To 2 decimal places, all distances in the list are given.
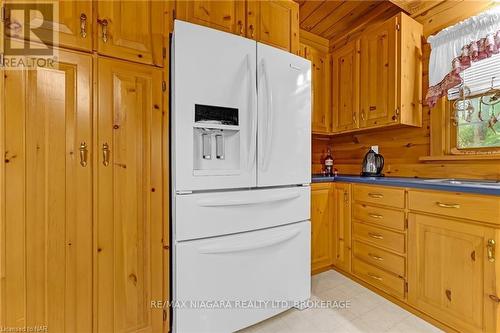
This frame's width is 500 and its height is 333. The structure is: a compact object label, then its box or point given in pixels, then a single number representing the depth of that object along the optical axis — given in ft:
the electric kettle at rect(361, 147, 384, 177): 7.47
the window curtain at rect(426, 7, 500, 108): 5.27
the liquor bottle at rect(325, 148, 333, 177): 8.96
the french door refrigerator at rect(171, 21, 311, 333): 4.08
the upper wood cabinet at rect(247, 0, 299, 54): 5.06
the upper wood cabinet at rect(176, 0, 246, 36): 4.38
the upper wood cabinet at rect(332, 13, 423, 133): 6.46
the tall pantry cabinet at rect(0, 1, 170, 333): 3.31
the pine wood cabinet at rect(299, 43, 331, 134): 8.36
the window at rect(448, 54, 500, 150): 5.61
